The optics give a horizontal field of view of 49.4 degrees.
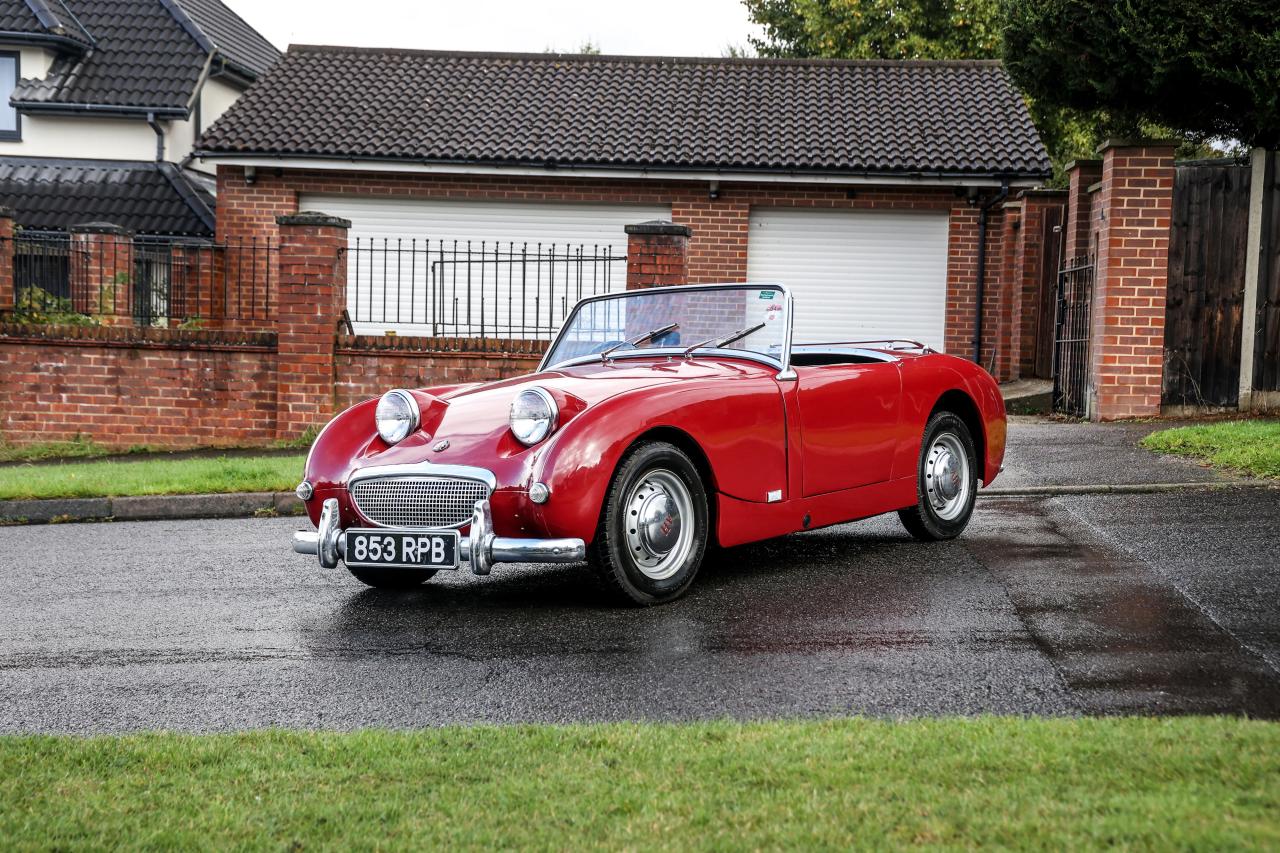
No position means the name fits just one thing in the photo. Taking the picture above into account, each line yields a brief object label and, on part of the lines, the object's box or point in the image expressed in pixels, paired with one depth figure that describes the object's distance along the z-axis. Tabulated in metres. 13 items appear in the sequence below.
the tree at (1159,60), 13.98
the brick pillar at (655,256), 13.09
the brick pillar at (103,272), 15.37
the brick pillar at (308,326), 13.35
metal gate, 13.90
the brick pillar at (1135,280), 12.94
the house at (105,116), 23.80
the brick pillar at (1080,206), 15.30
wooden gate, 12.86
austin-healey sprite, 5.63
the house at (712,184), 18.62
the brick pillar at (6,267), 14.61
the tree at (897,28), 31.73
